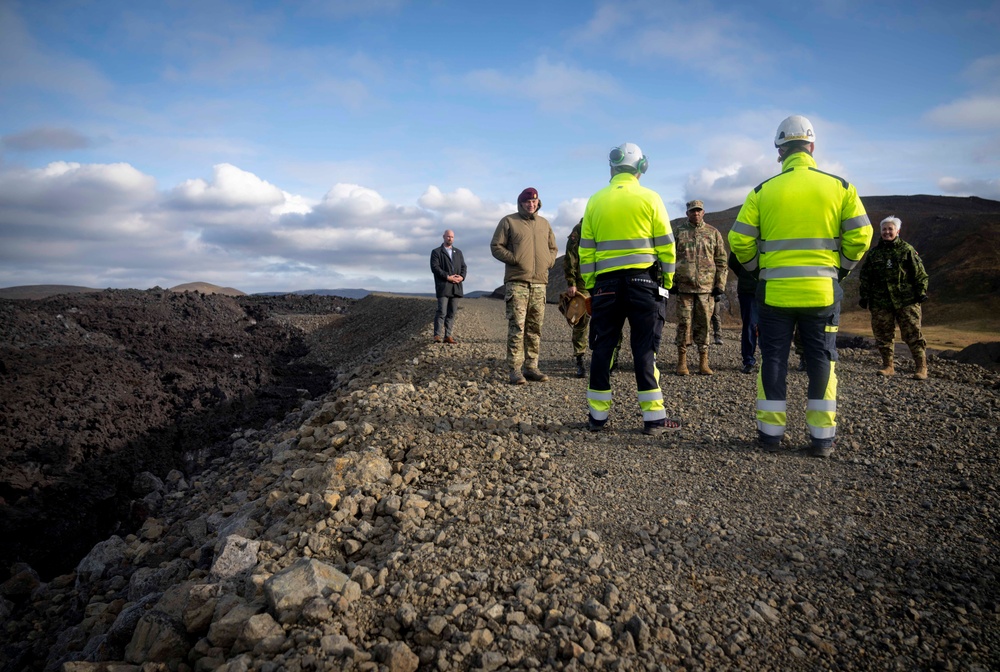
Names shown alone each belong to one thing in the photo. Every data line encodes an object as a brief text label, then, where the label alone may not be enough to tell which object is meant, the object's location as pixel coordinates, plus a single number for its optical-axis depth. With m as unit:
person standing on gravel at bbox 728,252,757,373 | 8.01
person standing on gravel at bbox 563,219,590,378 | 7.61
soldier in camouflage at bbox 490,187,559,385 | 7.24
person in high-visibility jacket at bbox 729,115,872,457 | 4.80
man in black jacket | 10.56
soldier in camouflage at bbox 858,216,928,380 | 7.78
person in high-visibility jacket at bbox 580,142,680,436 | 5.19
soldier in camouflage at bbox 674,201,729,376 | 7.86
